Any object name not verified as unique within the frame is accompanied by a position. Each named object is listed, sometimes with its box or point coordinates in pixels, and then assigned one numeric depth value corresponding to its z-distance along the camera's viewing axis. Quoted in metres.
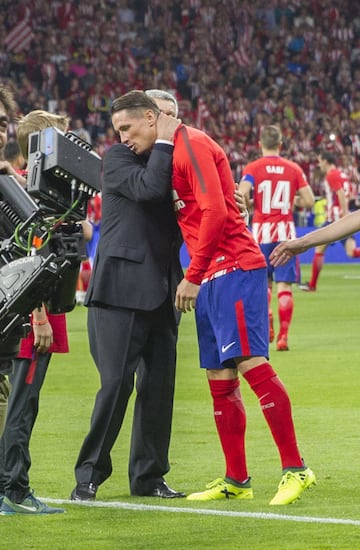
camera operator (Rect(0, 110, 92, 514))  12.87
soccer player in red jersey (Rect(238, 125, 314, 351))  29.12
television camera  10.01
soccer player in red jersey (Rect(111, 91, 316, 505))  13.16
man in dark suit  13.76
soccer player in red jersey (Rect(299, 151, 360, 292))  44.12
